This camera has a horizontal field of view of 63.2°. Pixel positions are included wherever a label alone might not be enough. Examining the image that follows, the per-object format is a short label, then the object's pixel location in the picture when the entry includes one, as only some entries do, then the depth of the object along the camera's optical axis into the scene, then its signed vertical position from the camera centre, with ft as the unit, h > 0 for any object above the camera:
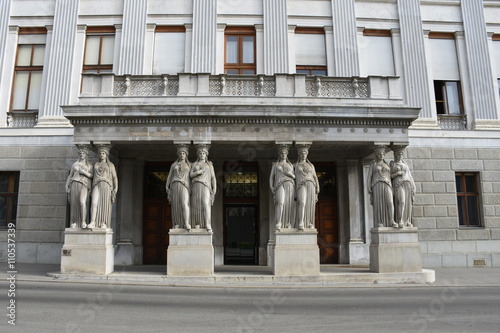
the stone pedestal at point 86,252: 46.96 -1.00
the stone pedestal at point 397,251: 47.70 -1.12
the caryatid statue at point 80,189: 48.11 +6.33
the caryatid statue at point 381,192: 48.91 +5.96
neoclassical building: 50.11 +17.53
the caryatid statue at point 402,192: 49.06 +5.87
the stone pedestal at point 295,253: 46.62 -1.25
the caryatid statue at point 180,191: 47.55 +5.97
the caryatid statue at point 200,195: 47.70 +5.48
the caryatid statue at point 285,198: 48.06 +5.13
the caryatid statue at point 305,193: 47.88 +5.67
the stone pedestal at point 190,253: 46.57 -1.19
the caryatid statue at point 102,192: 48.24 +6.03
